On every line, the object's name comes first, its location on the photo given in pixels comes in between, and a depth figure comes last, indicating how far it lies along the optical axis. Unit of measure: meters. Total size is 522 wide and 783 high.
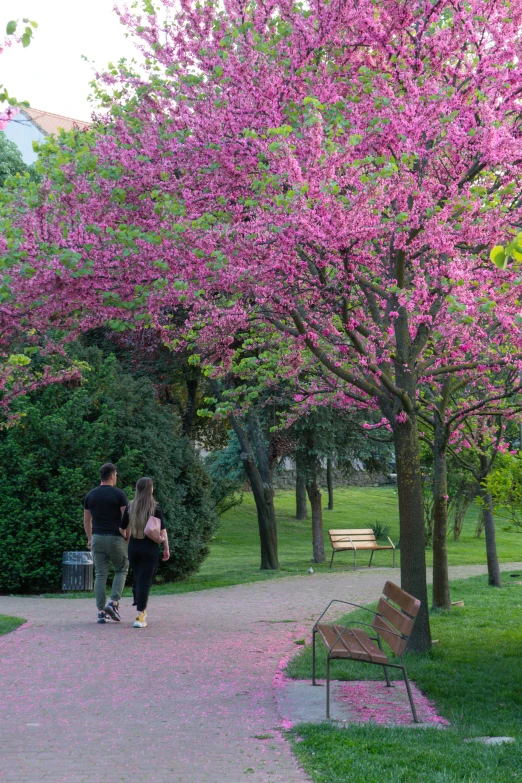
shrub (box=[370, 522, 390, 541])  30.42
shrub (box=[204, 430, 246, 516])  25.47
